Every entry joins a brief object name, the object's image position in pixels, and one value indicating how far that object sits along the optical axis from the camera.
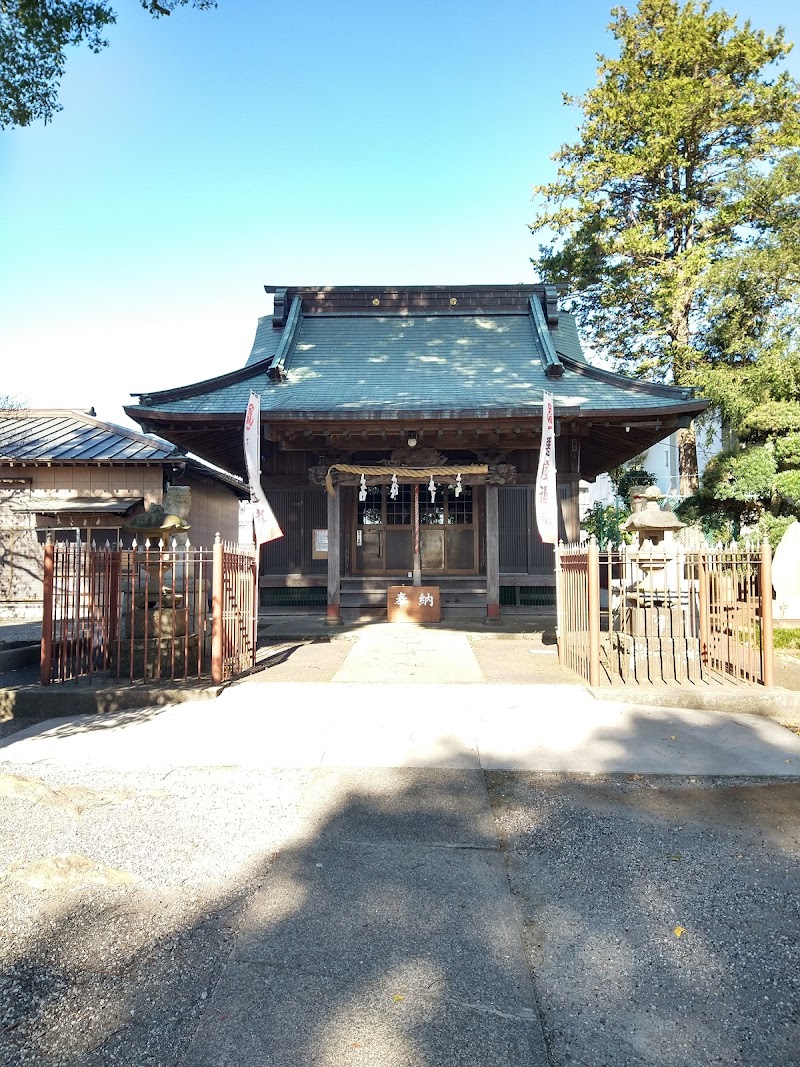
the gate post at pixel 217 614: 6.34
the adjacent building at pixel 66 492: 12.79
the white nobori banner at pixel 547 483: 9.05
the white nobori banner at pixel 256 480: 8.15
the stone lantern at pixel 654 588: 7.03
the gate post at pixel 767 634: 6.09
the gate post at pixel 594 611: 6.37
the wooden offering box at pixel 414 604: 11.23
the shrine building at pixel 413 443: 10.52
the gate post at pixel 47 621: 6.29
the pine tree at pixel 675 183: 16.92
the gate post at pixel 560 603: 7.80
